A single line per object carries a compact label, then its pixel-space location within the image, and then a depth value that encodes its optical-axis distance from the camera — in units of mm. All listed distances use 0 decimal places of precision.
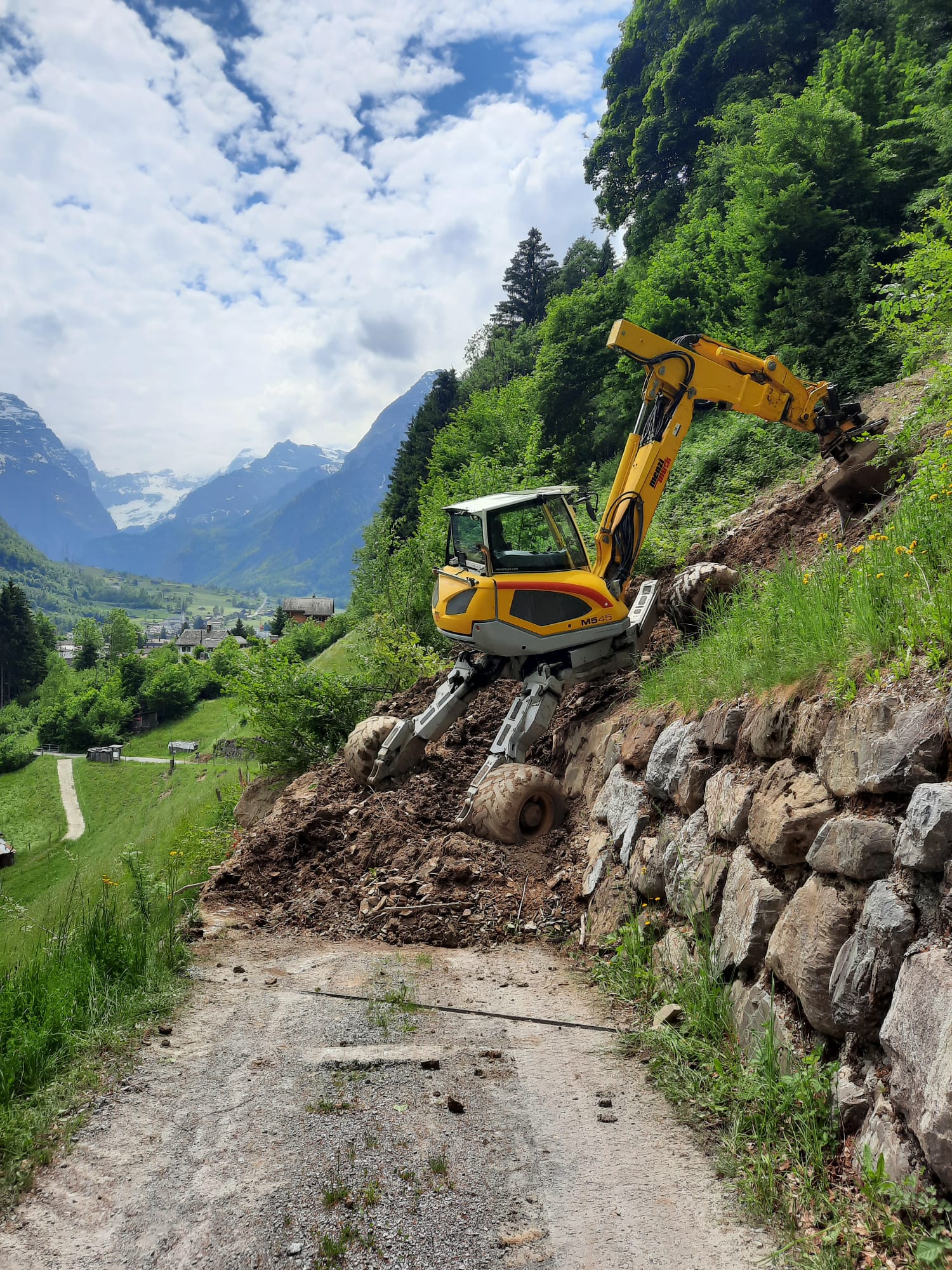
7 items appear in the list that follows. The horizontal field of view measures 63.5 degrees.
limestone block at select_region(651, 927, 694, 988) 5242
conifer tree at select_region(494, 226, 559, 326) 63969
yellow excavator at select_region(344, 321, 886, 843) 8867
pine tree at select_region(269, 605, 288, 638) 99500
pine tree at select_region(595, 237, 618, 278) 51438
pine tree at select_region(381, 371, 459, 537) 51500
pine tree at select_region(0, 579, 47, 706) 97250
